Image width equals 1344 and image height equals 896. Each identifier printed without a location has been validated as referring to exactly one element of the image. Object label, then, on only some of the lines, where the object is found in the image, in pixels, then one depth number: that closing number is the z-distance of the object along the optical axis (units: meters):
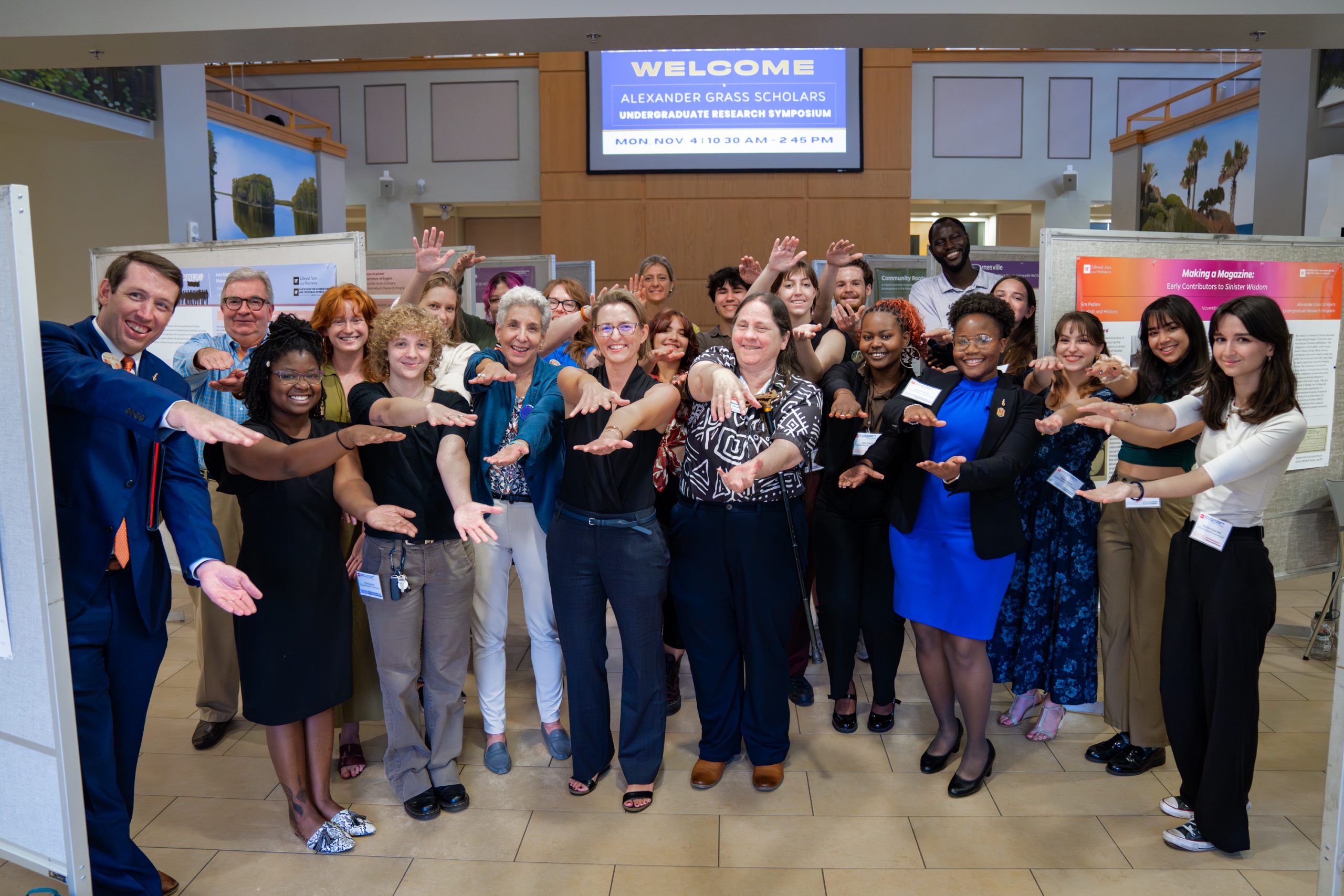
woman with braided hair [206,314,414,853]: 2.62
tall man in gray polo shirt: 4.46
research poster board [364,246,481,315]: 6.00
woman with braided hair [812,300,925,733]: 3.36
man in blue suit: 2.05
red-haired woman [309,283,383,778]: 3.21
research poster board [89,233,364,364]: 4.45
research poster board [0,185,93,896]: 1.73
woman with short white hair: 3.04
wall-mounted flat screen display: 10.09
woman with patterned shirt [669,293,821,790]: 2.94
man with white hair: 3.52
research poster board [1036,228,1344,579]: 3.97
